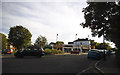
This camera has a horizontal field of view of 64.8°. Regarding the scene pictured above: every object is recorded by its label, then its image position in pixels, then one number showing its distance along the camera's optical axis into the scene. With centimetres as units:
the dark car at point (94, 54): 1455
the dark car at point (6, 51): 2538
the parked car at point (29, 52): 1428
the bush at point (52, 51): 2475
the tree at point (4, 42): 4418
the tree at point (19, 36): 3781
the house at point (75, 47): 5531
